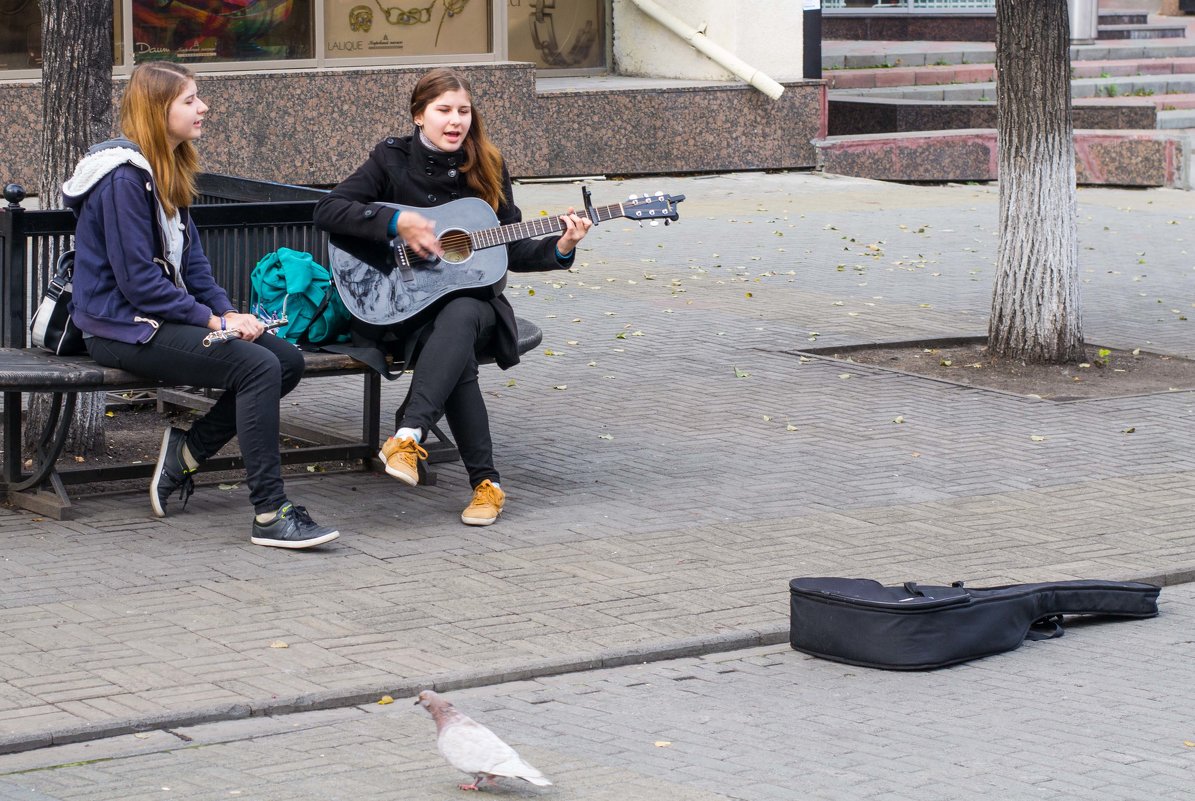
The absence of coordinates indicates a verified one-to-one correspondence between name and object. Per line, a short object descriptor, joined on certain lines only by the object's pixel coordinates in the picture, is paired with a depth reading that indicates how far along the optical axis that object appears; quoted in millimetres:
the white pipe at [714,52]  35781
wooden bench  12531
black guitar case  10180
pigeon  8023
